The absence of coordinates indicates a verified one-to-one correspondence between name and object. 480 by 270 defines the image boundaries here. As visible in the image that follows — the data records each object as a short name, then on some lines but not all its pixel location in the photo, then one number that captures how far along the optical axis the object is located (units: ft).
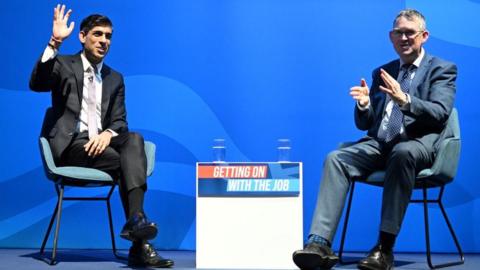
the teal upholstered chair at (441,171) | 11.65
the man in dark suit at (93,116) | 11.83
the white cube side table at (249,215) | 11.69
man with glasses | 11.00
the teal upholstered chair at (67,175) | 11.97
